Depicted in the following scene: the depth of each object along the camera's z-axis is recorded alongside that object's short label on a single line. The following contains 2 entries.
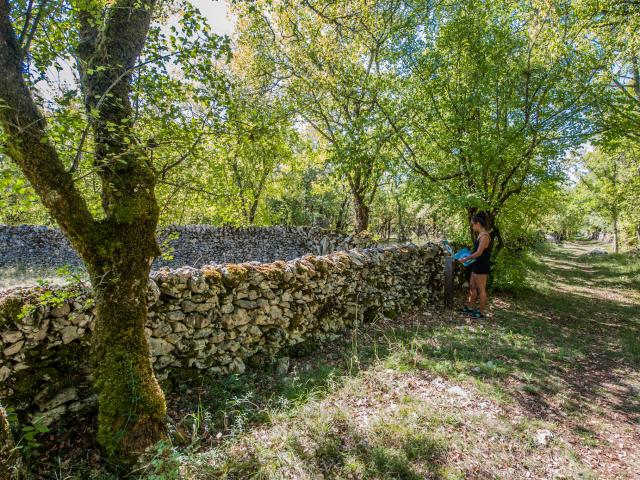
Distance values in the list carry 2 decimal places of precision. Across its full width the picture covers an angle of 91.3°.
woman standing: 6.85
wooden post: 7.82
